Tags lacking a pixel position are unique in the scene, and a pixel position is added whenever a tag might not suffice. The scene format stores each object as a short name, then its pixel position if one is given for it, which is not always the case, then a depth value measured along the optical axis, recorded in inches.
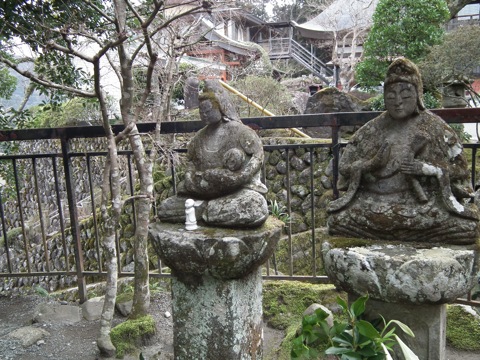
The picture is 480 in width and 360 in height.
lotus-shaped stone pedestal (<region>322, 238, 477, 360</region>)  83.9
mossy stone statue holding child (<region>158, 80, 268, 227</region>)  100.4
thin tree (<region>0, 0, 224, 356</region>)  125.6
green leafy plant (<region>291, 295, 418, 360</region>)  73.0
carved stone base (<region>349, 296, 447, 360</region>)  95.0
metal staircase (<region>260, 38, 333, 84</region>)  814.5
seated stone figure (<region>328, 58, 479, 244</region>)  94.7
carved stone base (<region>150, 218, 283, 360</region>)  96.3
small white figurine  102.5
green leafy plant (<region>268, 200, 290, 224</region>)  171.9
